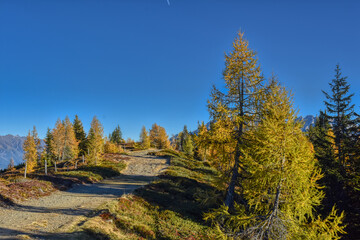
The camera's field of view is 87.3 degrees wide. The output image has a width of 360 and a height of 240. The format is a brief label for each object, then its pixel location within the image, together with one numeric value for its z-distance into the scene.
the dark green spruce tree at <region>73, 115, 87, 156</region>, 52.55
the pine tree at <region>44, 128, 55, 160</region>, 49.65
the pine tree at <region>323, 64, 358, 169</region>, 18.33
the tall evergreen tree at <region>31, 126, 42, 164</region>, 41.89
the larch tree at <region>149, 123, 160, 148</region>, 91.34
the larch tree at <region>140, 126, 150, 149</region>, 84.75
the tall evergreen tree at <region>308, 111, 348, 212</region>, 17.72
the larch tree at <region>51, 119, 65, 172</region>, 48.02
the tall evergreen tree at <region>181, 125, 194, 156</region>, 70.71
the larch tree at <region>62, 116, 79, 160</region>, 47.11
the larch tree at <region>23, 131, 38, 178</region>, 39.22
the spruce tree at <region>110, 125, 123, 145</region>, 101.12
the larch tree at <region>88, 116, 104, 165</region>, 38.88
